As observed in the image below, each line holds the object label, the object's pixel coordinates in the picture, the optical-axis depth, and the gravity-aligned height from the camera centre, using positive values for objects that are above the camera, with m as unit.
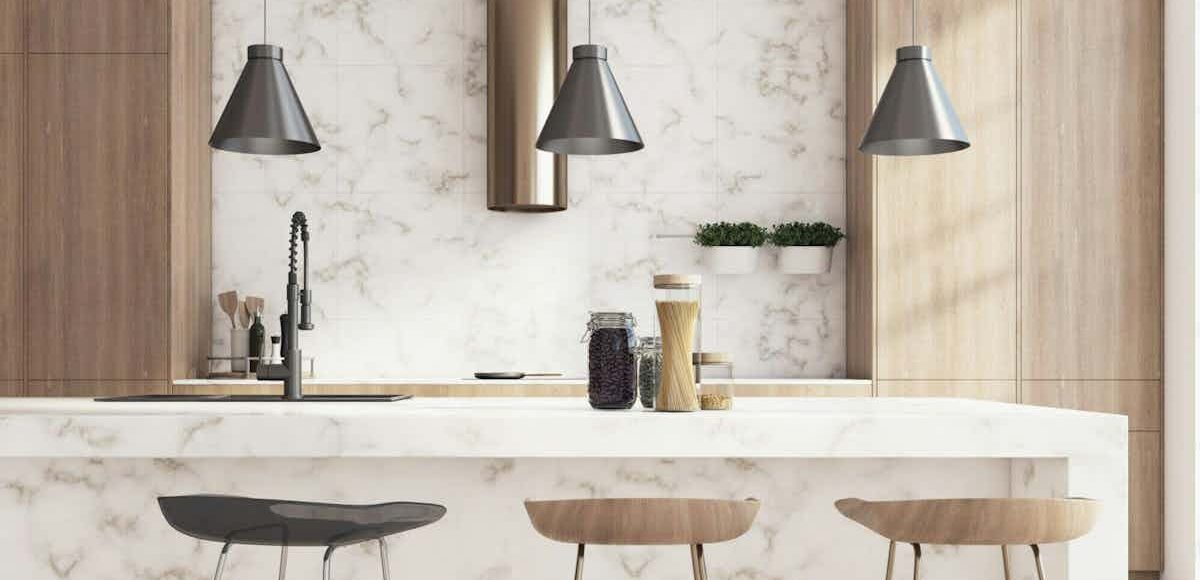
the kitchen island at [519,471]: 2.37 -0.42
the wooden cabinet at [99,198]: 4.15 +0.33
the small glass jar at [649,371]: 2.58 -0.19
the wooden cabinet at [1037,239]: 4.20 +0.18
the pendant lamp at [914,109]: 2.80 +0.45
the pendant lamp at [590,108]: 2.75 +0.44
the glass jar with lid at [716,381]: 2.56 -0.22
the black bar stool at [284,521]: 2.06 -0.43
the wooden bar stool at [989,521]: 2.08 -0.44
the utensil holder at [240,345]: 4.40 -0.22
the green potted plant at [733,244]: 4.52 +0.17
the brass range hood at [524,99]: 4.40 +0.74
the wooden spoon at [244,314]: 4.51 -0.10
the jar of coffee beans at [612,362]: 2.57 -0.17
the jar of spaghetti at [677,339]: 2.54 -0.12
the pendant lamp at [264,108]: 2.77 +0.45
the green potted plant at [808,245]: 4.52 +0.17
